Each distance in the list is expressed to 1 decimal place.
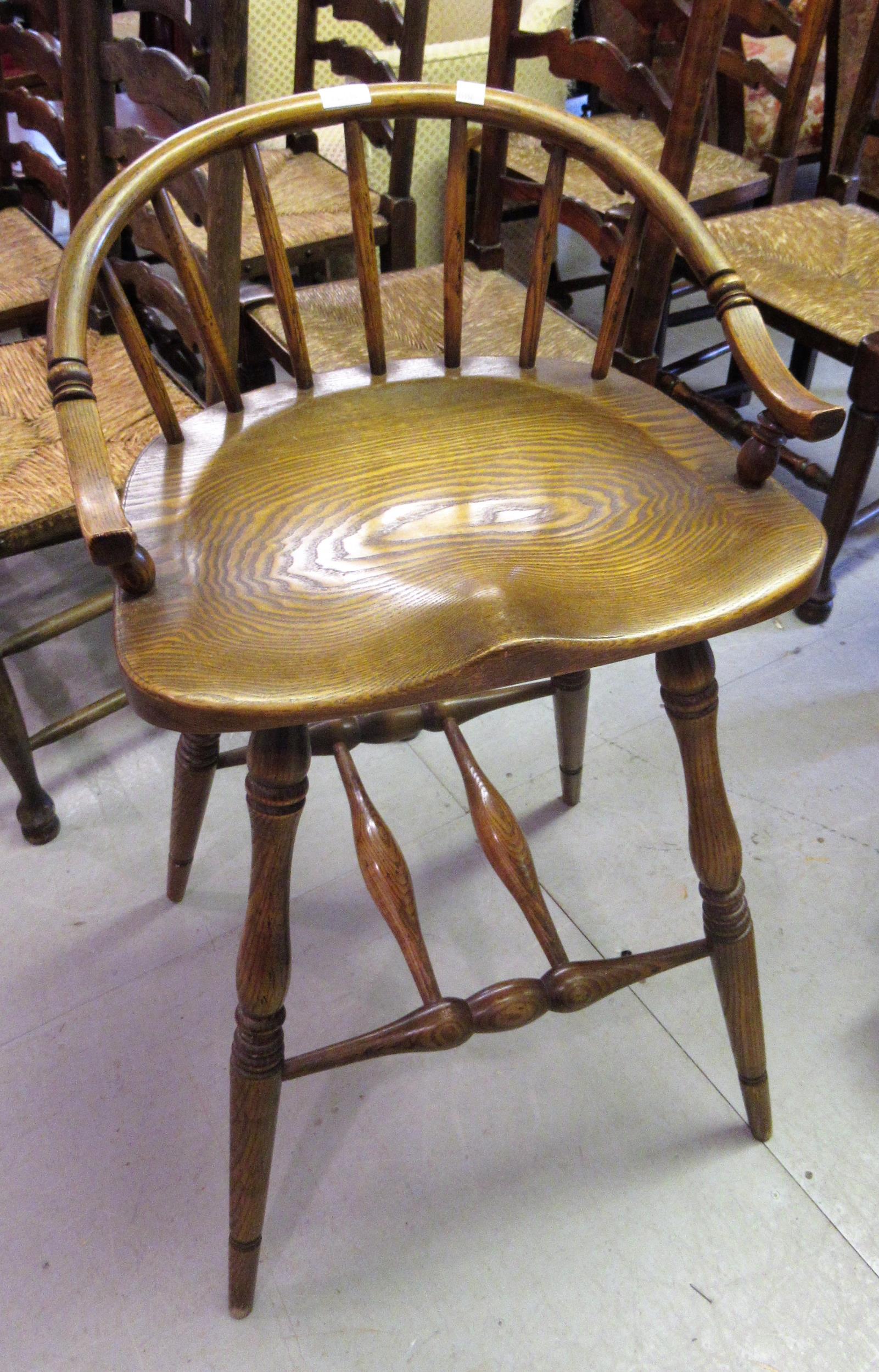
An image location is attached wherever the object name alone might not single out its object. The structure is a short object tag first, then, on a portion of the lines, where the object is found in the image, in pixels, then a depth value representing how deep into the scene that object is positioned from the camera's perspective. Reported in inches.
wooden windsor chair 26.9
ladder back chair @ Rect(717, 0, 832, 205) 64.4
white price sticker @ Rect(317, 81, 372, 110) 34.6
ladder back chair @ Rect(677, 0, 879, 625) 54.5
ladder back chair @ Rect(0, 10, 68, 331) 56.1
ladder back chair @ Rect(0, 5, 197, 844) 43.4
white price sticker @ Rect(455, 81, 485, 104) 35.4
